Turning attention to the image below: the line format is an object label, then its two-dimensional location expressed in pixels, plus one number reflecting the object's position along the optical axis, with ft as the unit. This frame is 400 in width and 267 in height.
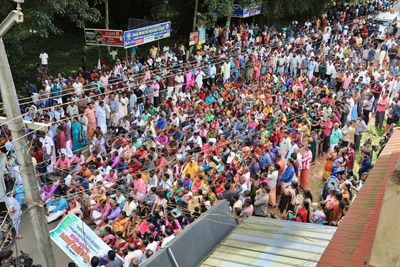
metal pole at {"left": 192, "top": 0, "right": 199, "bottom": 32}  68.28
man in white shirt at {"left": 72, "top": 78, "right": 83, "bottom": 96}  46.52
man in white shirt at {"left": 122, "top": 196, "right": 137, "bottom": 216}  30.32
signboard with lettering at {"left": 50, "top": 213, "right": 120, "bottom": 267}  25.86
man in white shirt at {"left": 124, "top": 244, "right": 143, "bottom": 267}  25.15
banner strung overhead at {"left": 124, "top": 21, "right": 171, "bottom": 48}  53.83
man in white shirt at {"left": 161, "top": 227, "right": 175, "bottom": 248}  26.72
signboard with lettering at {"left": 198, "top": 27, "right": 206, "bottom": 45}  67.13
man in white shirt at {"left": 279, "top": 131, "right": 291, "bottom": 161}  36.96
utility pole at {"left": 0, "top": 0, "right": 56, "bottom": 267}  18.16
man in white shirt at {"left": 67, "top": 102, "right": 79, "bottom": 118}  42.86
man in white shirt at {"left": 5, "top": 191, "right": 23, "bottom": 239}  29.78
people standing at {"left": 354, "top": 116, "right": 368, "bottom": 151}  41.01
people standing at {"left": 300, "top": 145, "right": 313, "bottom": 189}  35.70
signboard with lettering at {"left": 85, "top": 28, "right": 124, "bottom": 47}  54.65
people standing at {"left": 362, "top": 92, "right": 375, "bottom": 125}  46.88
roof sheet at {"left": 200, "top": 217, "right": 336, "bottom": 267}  20.01
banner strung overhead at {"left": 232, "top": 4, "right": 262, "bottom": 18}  74.33
